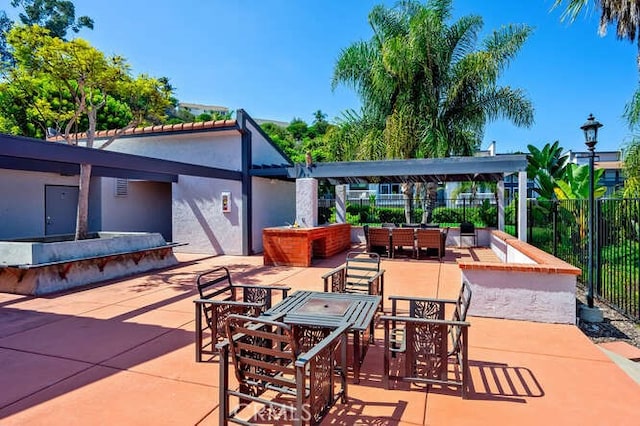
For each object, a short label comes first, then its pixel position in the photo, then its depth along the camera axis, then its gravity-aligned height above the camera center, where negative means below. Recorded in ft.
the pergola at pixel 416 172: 33.12 +4.22
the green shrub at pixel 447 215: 73.41 -0.55
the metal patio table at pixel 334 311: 10.27 -3.22
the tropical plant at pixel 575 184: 40.86 +3.38
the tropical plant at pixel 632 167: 31.27 +4.22
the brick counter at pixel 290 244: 32.40 -3.02
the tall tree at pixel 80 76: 30.78 +13.13
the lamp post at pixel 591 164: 19.42 +2.81
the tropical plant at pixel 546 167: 46.42 +6.60
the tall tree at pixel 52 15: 121.60 +69.54
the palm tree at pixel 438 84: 48.24 +18.12
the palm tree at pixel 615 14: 28.43 +16.78
